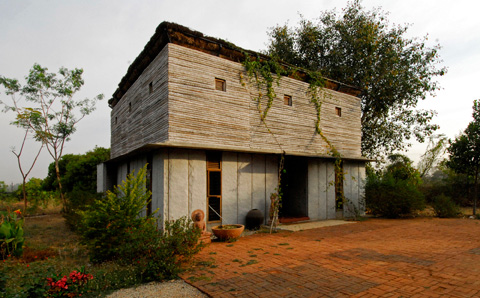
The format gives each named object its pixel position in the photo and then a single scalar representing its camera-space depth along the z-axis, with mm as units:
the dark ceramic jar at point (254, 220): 9227
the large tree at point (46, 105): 15445
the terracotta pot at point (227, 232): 7715
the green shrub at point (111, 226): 5711
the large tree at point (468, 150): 14367
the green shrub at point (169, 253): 4605
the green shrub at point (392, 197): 12402
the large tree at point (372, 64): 17547
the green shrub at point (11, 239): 6215
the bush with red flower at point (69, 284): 3668
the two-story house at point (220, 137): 8328
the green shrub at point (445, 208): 13086
